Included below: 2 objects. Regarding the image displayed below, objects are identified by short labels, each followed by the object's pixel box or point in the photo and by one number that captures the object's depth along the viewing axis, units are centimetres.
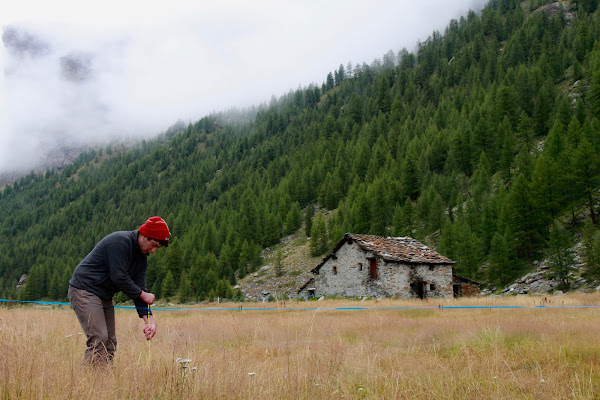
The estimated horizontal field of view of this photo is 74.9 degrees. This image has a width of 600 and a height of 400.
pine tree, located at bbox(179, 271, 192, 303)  5866
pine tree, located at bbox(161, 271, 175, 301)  6450
